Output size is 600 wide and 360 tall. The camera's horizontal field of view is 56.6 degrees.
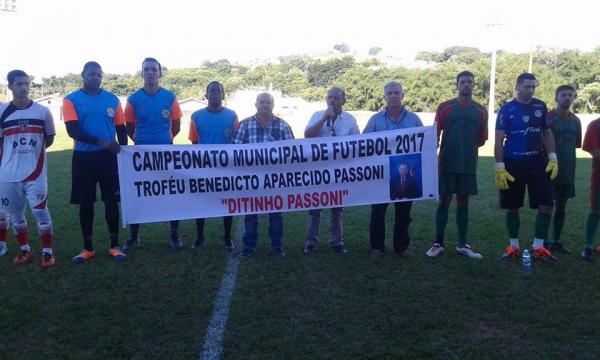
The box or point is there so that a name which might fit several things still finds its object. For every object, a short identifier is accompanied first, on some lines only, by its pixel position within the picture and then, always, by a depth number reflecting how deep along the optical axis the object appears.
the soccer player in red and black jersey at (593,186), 6.33
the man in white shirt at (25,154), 5.70
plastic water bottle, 5.61
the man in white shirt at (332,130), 6.21
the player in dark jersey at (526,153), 6.03
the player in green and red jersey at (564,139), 6.48
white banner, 6.04
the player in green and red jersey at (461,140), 6.18
